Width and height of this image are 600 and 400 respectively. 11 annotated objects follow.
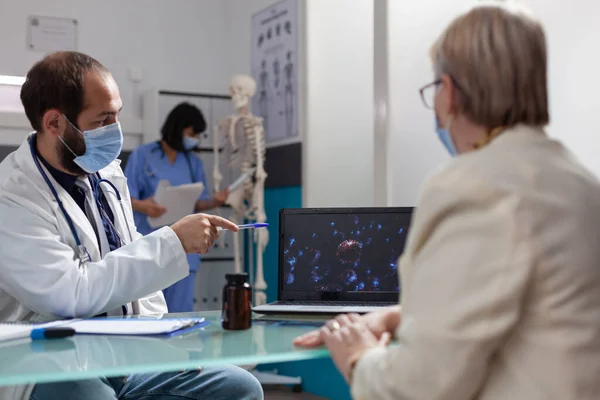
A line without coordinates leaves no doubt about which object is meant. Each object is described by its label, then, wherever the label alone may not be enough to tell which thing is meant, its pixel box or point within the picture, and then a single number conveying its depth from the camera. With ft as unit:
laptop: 5.70
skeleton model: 14.21
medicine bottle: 4.90
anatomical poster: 14.47
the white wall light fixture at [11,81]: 6.70
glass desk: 3.73
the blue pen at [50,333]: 4.63
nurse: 14.02
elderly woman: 2.99
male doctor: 5.36
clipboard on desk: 4.73
